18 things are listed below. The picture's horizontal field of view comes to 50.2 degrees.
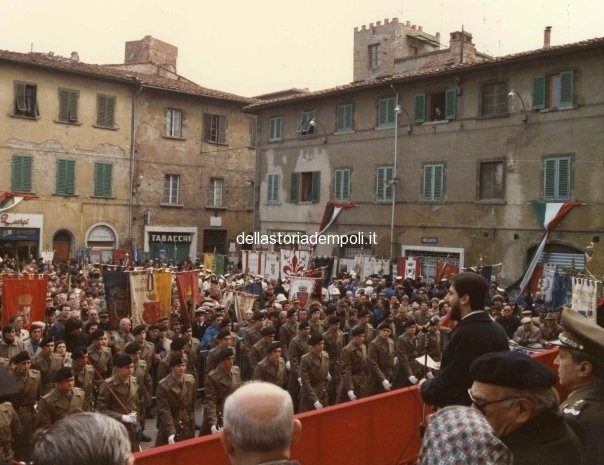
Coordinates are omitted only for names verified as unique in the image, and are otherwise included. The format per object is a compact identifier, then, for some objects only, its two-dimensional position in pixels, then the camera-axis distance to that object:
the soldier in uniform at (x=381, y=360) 10.82
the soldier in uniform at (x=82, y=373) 8.89
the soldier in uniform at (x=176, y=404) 8.08
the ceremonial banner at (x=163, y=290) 14.99
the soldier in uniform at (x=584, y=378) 3.13
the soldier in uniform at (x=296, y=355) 10.99
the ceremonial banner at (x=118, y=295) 14.67
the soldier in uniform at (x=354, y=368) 10.49
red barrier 4.88
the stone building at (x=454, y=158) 20.84
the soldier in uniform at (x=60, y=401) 7.51
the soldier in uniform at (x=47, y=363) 9.31
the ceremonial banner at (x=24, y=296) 13.83
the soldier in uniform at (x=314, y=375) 9.84
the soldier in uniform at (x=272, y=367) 9.67
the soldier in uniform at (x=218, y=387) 8.34
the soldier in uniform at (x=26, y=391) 8.09
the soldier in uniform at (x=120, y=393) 7.90
